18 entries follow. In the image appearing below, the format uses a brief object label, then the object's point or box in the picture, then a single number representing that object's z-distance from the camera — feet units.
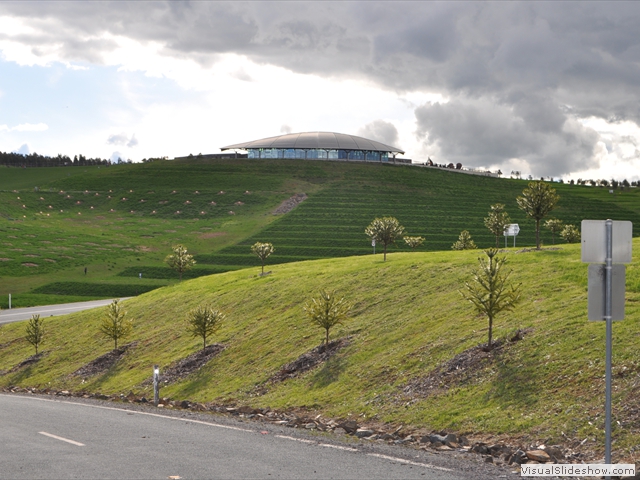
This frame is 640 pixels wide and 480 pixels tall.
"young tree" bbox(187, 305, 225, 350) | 115.65
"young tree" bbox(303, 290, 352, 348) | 100.32
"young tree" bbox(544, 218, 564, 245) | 269.64
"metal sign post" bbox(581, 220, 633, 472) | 39.27
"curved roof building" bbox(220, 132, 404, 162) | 648.38
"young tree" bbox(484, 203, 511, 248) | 224.12
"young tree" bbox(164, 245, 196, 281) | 232.53
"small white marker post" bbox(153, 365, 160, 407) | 85.25
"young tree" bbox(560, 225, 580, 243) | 240.94
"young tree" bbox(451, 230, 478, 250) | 258.98
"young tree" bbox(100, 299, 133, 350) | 136.67
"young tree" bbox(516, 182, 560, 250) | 136.87
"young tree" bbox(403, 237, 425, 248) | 279.81
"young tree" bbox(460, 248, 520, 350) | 81.30
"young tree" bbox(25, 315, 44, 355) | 148.36
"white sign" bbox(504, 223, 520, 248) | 162.20
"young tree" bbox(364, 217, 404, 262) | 181.57
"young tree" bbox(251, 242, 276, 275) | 205.77
